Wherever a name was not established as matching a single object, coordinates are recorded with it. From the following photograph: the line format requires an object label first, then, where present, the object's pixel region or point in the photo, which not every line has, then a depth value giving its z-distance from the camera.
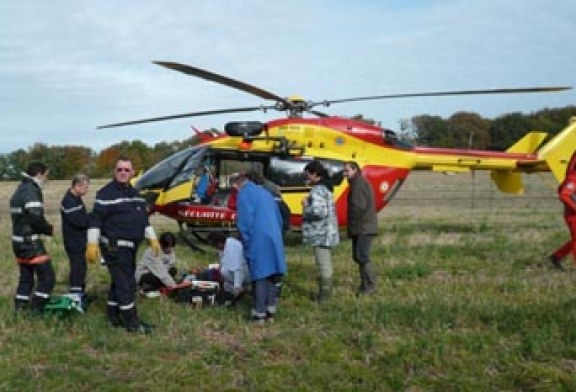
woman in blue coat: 7.47
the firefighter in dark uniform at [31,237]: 7.53
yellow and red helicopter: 12.93
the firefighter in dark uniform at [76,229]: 8.11
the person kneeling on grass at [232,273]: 8.38
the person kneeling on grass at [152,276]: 8.76
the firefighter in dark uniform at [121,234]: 6.95
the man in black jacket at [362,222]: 8.87
